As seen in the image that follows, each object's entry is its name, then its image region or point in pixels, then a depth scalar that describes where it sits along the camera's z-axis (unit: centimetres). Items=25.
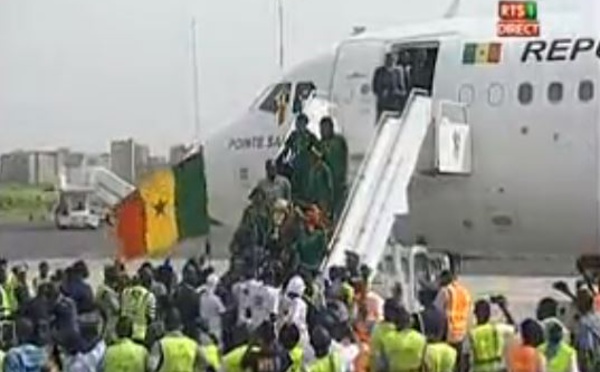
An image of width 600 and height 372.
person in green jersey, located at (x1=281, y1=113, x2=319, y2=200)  2119
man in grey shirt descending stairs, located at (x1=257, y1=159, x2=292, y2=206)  2058
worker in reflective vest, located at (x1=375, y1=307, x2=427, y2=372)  1321
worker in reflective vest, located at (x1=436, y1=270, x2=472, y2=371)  1631
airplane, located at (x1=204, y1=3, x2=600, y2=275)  2267
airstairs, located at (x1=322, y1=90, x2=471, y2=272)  2159
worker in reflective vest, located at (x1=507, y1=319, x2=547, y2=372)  1281
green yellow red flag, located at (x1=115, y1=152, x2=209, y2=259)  2491
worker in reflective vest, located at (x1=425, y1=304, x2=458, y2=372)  1313
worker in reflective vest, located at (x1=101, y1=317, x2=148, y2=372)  1273
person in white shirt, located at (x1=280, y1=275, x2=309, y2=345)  1548
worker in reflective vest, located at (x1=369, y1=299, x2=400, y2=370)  1356
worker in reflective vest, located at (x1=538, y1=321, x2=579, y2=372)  1298
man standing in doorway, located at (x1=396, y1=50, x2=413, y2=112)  2383
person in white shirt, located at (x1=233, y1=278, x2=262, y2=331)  1638
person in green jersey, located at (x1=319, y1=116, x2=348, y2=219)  2166
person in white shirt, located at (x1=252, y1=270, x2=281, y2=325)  1609
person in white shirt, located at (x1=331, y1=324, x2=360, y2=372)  1306
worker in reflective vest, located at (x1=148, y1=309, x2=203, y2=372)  1262
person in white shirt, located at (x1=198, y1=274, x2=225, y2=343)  1600
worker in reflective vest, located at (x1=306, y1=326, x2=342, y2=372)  1248
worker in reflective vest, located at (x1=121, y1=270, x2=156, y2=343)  1642
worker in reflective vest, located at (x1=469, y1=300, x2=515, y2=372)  1373
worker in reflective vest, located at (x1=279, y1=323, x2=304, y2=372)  1254
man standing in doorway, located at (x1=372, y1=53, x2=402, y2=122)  2361
